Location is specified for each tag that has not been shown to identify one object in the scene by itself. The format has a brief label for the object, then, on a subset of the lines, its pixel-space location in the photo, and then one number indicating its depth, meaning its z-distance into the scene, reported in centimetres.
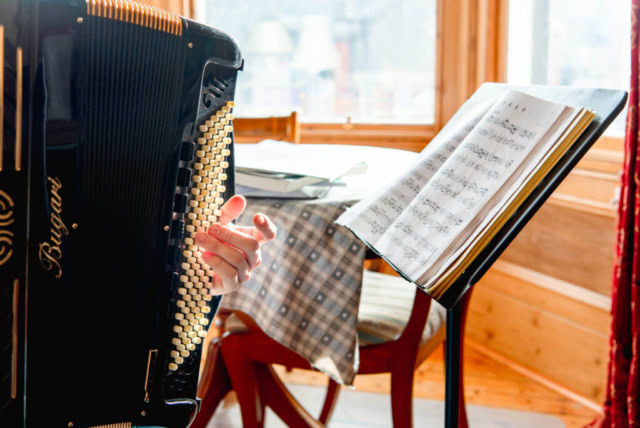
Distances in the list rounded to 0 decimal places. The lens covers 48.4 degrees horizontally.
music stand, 87
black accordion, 79
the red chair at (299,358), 151
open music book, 89
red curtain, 172
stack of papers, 145
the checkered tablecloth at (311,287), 140
